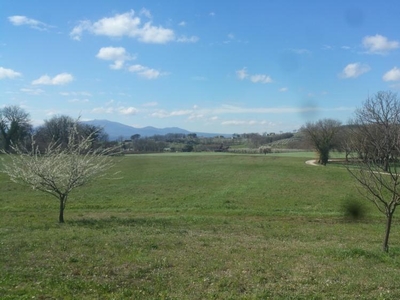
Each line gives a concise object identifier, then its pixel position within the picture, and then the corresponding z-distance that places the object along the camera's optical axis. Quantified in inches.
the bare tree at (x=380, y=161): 510.9
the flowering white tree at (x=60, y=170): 783.0
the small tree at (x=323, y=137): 2785.4
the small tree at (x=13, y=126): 3511.3
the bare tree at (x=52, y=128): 3462.8
